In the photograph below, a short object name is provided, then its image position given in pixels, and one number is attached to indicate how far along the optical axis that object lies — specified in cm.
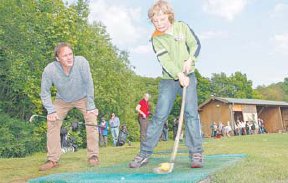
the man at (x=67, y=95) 644
